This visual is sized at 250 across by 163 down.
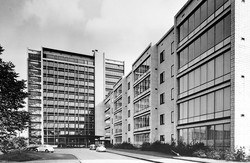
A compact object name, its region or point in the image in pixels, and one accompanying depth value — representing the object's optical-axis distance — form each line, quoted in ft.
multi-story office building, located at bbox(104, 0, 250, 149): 65.51
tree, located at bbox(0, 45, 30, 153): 71.36
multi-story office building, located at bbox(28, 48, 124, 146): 297.33
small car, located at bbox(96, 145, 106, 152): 135.85
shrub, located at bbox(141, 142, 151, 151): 116.01
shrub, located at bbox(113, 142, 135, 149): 148.42
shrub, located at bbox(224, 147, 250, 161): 59.31
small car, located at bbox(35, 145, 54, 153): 132.09
